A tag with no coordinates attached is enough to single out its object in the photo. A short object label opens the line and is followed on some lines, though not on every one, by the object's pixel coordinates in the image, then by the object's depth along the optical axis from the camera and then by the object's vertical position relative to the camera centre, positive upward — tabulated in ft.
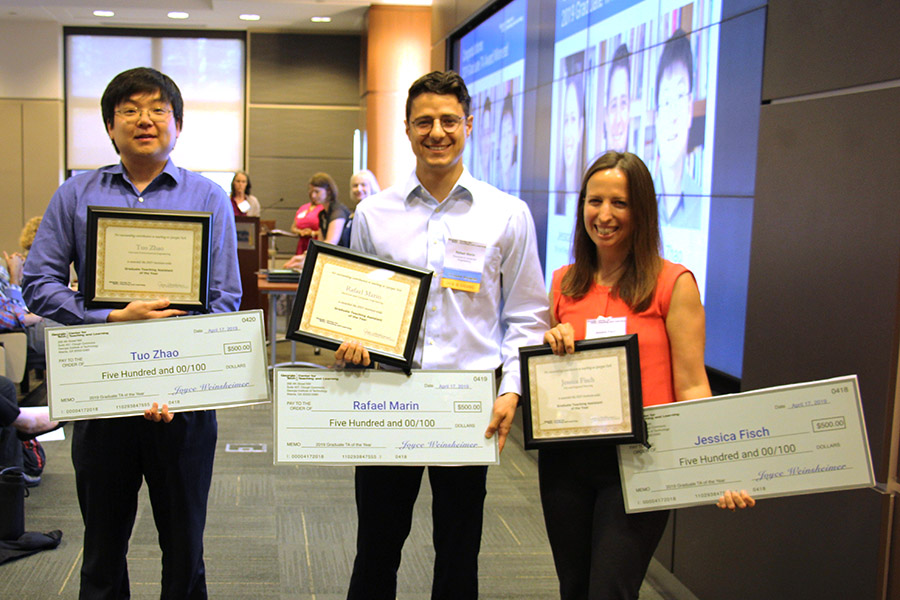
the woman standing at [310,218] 25.45 -0.10
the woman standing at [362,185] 22.40 +0.88
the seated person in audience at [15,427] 11.78 -3.27
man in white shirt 6.25 -0.64
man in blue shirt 6.31 -0.80
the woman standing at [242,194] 31.83 +0.77
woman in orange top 5.74 -0.94
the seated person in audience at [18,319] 16.22 -2.28
